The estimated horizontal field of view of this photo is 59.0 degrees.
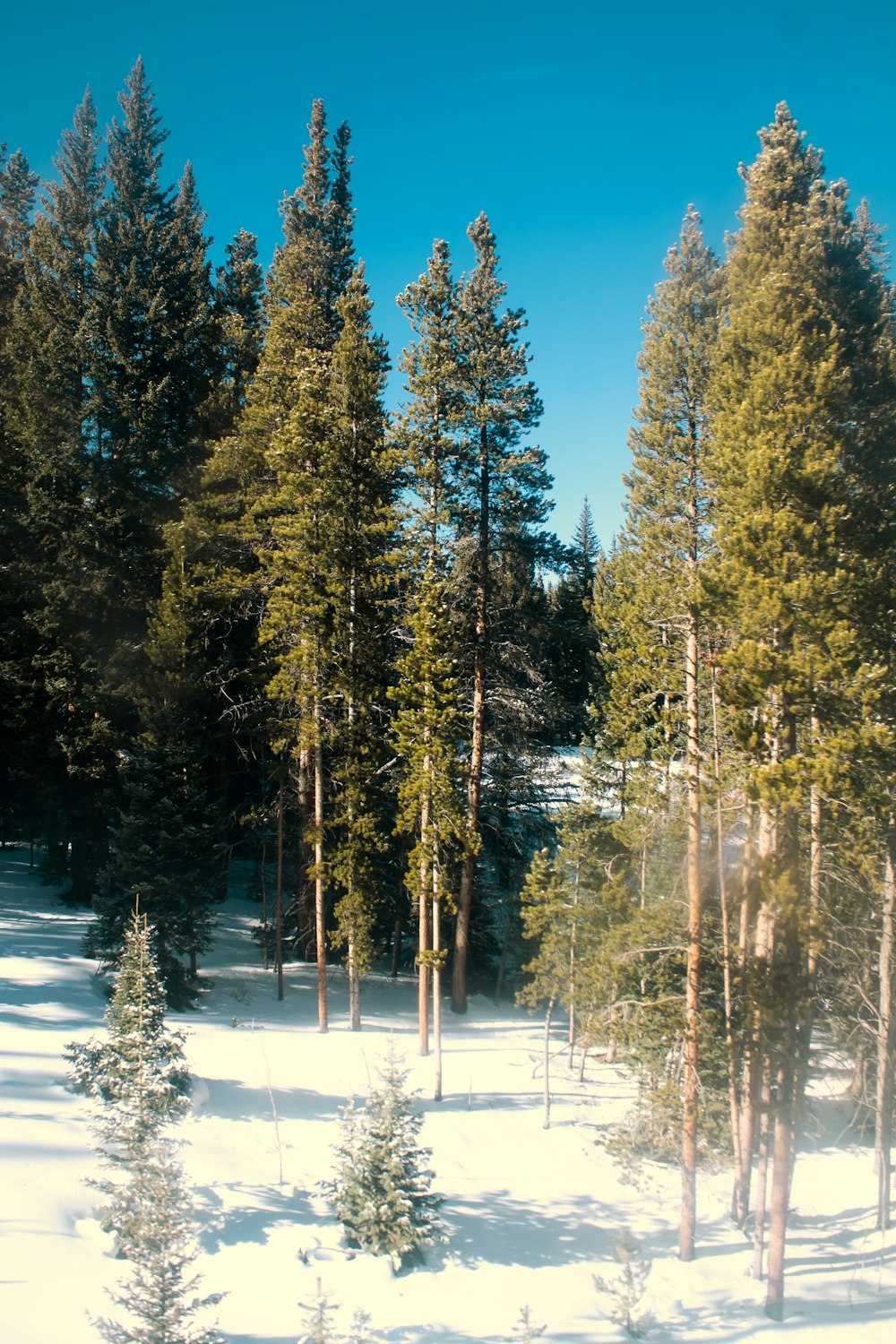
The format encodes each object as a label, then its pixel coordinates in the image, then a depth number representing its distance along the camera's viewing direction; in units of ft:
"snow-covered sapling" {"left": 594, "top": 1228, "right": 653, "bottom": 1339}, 35.50
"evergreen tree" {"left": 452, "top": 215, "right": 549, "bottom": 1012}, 73.72
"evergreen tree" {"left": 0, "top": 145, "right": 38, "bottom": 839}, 80.33
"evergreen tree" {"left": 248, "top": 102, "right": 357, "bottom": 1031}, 65.46
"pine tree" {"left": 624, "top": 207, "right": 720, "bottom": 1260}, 45.11
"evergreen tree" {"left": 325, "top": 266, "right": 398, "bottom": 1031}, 64.90
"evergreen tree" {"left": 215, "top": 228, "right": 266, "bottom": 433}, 88.86
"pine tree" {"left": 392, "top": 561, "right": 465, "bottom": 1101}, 61.98
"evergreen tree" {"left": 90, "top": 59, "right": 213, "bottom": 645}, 80.94
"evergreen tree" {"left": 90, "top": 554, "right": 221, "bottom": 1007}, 61.21
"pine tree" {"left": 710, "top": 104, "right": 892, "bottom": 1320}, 38.09
